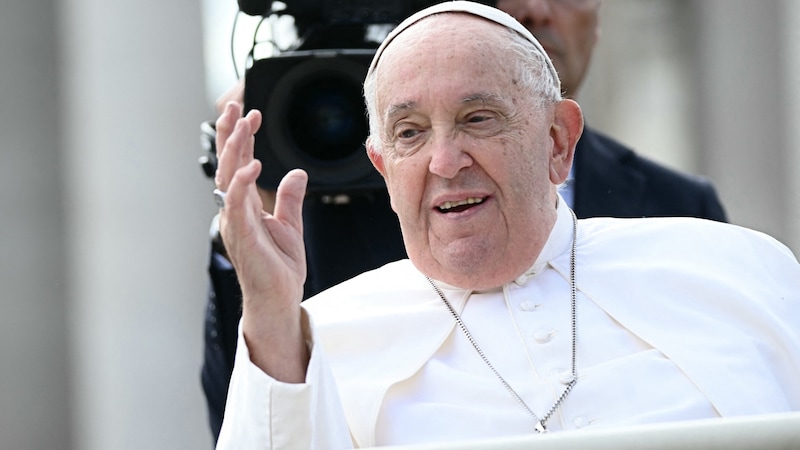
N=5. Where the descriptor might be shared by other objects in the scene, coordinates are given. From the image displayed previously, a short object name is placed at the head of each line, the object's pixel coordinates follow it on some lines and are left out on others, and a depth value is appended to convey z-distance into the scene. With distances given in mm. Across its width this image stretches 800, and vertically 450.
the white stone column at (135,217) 14937
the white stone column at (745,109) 14883
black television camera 7672
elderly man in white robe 6422
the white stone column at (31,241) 15578
